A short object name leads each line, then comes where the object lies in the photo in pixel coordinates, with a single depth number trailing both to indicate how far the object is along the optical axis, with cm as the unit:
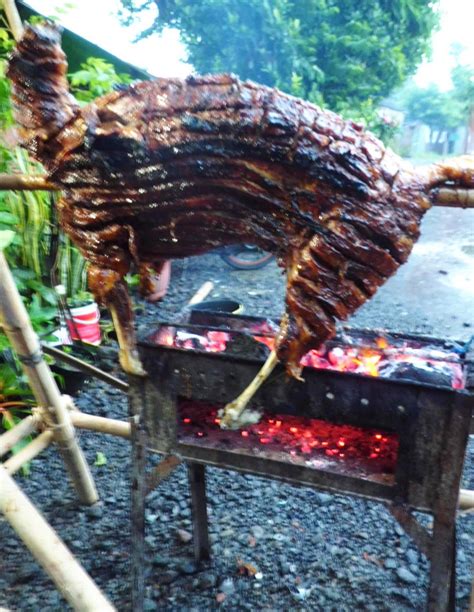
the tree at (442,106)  2928
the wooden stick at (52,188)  157
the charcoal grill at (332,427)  167
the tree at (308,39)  995
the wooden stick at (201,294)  318
